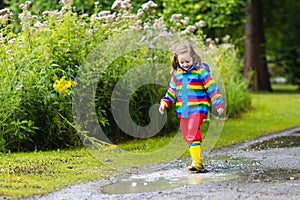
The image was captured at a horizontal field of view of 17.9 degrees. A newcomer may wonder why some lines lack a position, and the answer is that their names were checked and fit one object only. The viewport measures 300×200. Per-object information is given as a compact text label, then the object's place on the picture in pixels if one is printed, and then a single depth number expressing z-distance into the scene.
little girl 10.53
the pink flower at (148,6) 14.55
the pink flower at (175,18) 15.63
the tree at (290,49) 39.41
